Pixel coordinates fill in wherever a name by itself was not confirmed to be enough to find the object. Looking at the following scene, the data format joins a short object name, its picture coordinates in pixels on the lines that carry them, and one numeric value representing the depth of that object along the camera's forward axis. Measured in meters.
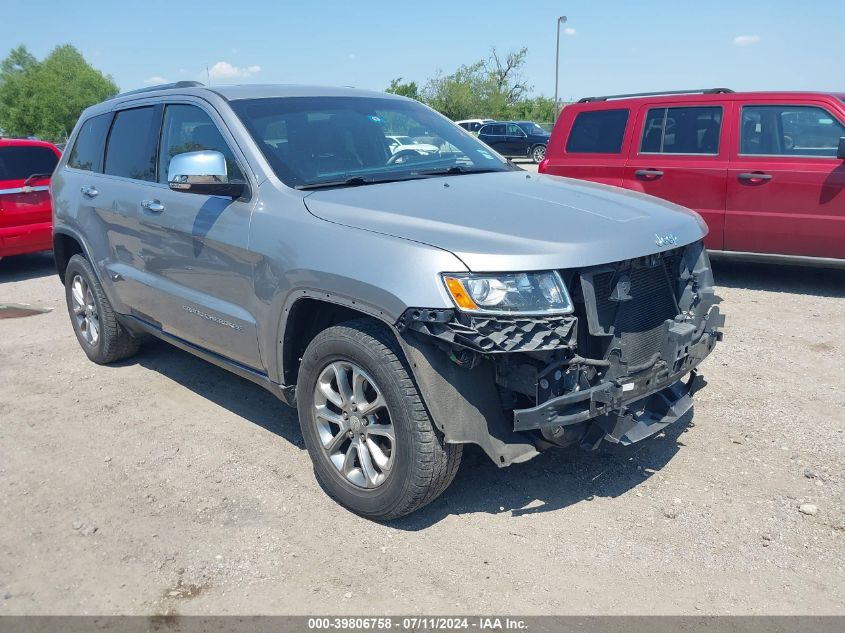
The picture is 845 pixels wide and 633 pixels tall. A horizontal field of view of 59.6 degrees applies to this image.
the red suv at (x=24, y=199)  9.17
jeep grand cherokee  2.94
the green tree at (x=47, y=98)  52.84
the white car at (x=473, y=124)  30.28
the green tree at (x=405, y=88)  62.84
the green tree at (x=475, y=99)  58.06
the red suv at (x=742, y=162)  7.01
